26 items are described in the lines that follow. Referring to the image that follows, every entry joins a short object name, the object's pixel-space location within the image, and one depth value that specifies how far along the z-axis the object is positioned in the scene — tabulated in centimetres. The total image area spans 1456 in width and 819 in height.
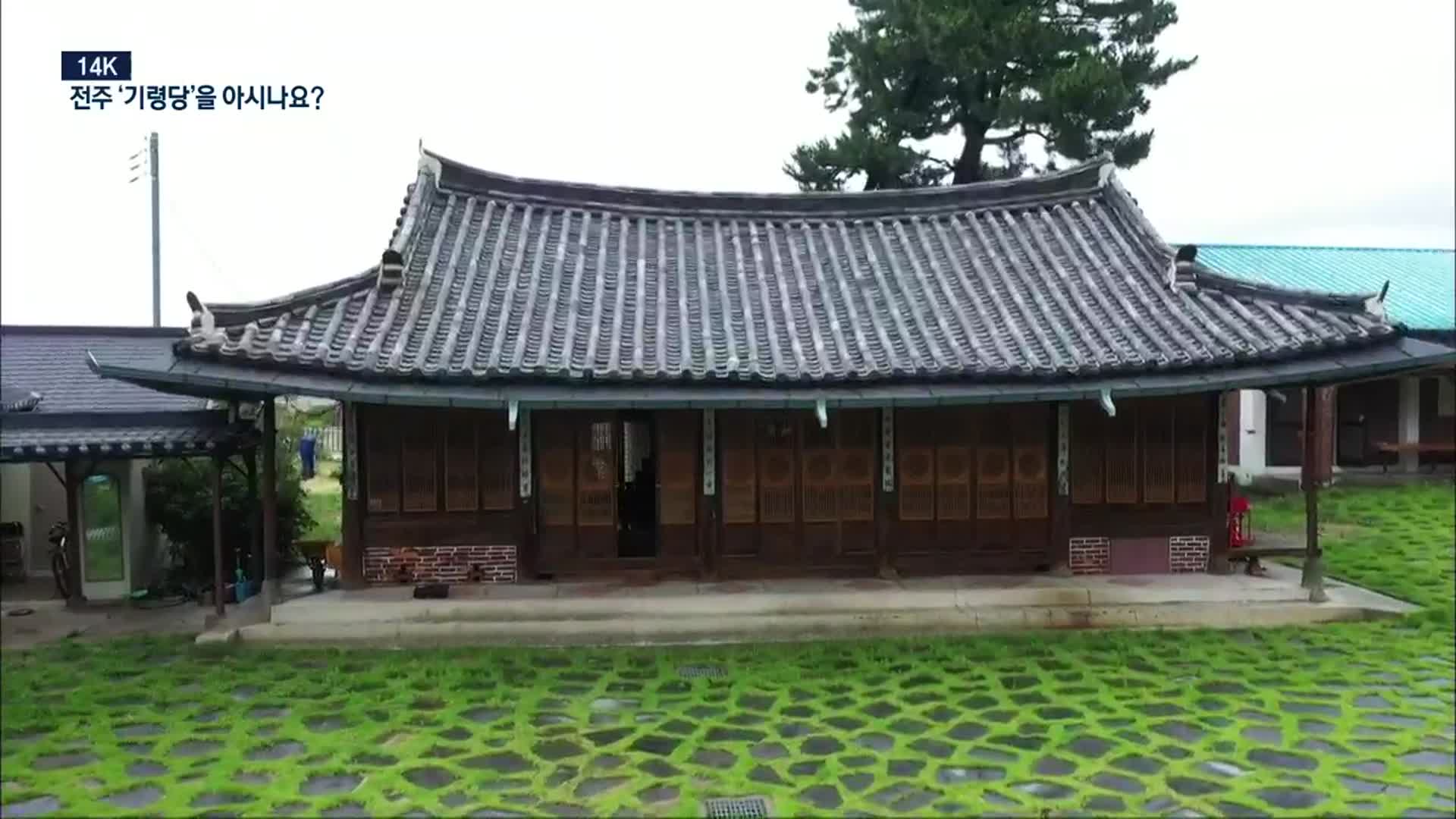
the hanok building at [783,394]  1139
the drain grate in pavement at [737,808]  674
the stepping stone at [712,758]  763
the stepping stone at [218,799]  680
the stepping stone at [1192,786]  708
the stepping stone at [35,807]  641
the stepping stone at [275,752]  770
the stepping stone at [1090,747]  779
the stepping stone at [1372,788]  701
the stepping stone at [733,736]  818
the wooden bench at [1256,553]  1232
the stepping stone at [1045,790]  705
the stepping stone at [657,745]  792
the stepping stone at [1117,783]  713
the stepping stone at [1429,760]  750
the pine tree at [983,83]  2227
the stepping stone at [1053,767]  743
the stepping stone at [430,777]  727
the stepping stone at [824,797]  692
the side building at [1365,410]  2378
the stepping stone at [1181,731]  812
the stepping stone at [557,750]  782
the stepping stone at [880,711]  876
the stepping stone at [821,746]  787
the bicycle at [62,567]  1180
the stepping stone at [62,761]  716
